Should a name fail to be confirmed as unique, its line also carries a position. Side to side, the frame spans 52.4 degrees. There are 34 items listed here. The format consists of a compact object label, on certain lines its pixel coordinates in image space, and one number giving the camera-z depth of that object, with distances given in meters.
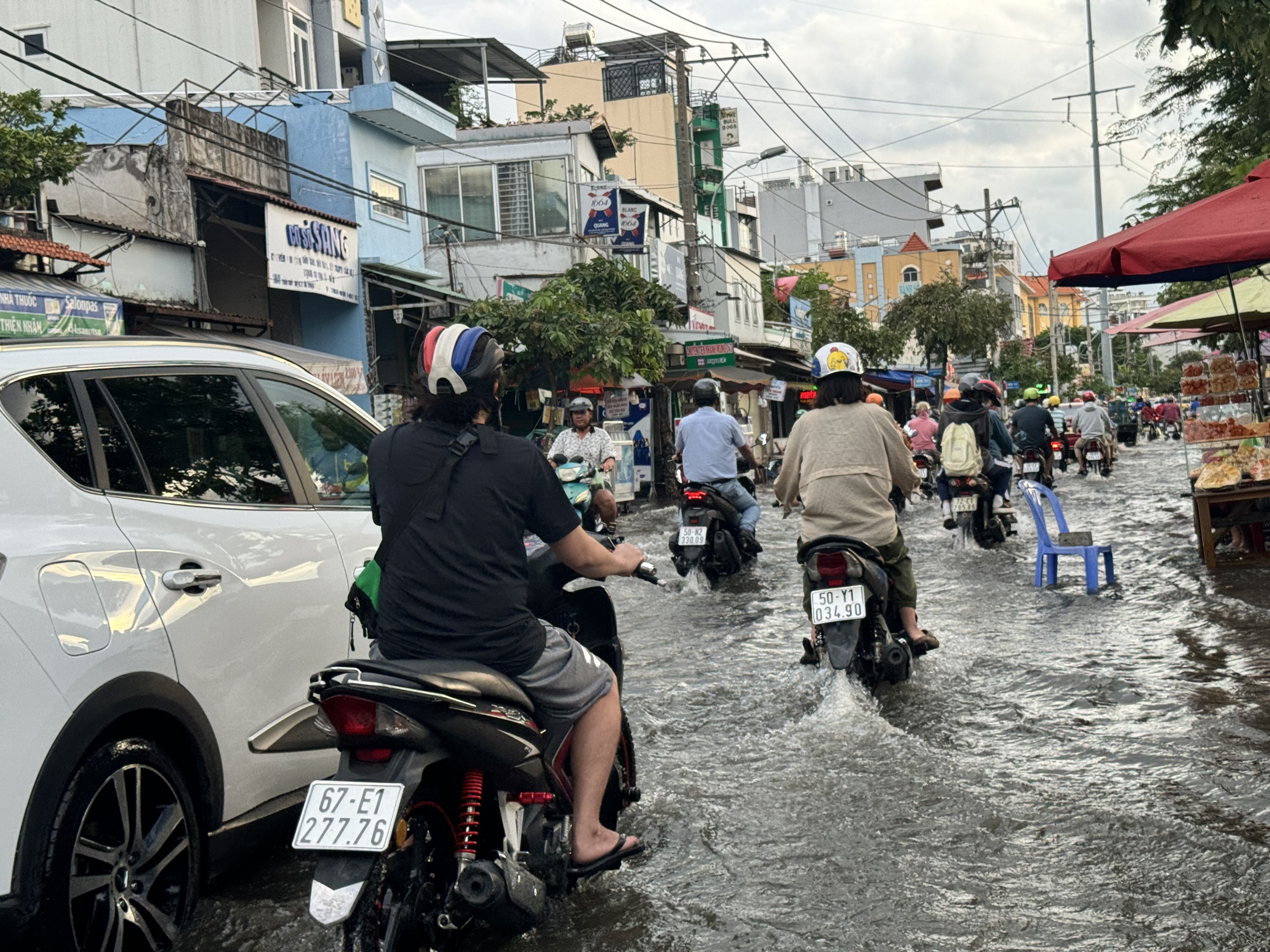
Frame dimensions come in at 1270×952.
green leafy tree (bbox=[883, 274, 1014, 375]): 54.12
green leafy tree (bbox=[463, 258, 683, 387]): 23.17
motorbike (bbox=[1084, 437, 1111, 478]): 25.84
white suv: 3.02
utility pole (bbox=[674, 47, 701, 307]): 27.44
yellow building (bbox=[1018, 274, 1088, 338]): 125.69
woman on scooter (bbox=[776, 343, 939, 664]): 6.71
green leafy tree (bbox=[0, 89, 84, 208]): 13.77
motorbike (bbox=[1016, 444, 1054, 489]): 19.59
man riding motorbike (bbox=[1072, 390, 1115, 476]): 25.95
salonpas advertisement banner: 11.83
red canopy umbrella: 8.27
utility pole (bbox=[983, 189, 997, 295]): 63.34
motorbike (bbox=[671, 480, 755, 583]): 11.40
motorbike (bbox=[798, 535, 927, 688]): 6.45
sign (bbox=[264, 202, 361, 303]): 19.06
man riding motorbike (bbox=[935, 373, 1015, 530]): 13.12
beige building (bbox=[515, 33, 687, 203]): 51.50
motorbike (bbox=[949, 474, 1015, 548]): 13.20
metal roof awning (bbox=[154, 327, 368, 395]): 17.98
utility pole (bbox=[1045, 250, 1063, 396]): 69.50
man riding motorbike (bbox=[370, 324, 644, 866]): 3.36
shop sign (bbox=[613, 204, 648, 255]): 30.00
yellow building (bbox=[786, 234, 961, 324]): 83.12
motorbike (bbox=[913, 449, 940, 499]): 21.16
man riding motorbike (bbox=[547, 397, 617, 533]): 13.37
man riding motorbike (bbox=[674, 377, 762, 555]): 11.60
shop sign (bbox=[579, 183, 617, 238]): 28.25
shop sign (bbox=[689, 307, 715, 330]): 31.03
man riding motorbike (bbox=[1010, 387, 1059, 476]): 19.38
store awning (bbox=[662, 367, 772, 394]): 28.67
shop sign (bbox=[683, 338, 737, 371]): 27.55
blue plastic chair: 10.05
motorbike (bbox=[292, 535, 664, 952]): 2.92
